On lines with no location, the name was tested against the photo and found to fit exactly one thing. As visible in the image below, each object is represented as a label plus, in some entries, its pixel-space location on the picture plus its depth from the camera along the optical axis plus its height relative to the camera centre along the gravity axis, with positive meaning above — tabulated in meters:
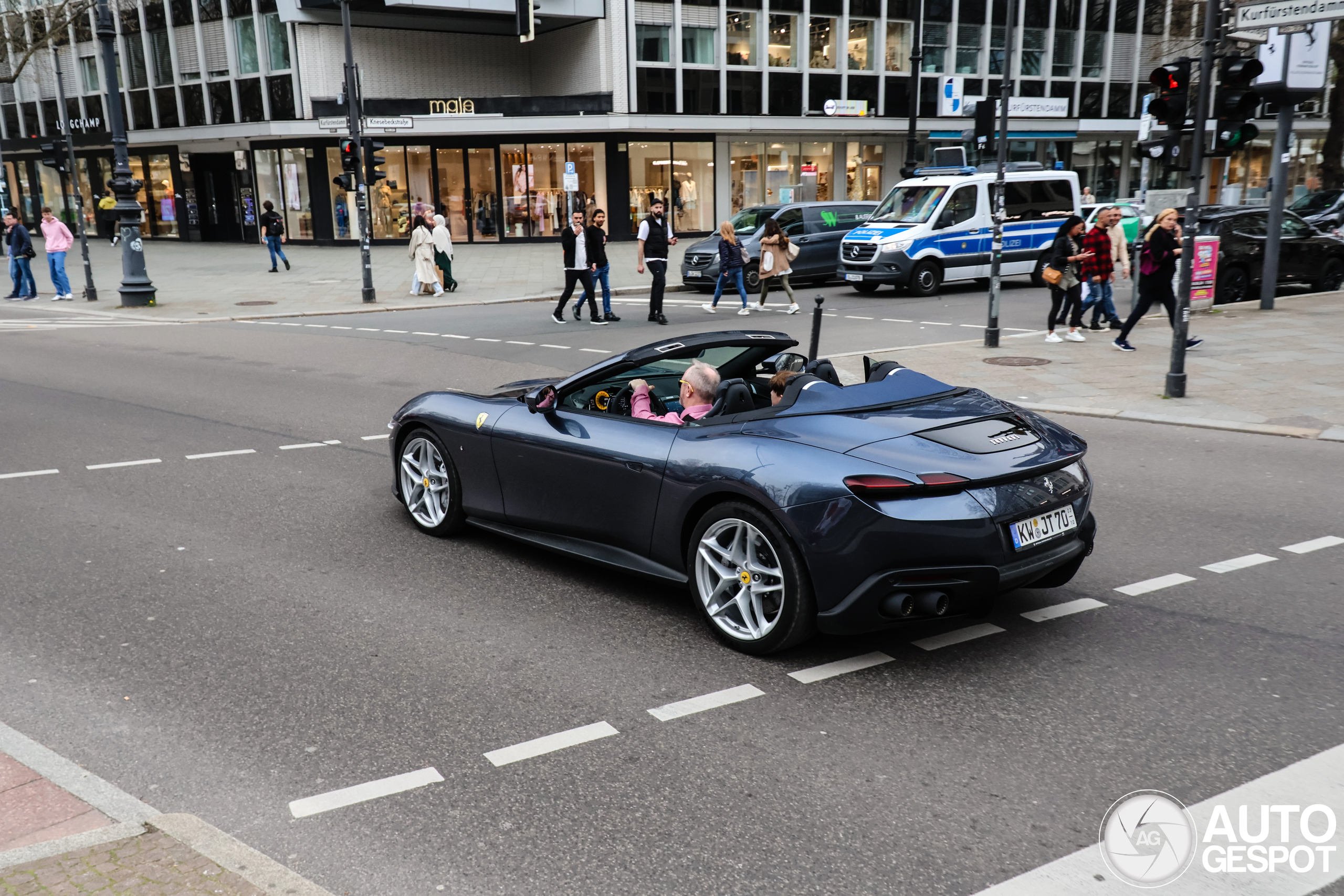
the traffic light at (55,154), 24.75 +0.77
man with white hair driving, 5.50 -1.04
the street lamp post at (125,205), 20.78 -0.31
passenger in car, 5.55 -1.01
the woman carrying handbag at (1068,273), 15.02 -1.34
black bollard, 7.95 -1.11
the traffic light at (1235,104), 9.92 +0.57
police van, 21.45 -1.08
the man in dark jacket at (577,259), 18.44 -1.28
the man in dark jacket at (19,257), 24.02 -1.41
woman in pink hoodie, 23.97 -1.23
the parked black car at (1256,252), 18.89 -1.47
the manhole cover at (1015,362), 13.27 -2.22
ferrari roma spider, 4.48 -1.35
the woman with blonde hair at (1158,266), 13.63 -1.18
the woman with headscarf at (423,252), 23.44 -1.42
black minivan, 23.62 -1.26
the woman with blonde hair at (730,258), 19.80 -1.40
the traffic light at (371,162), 22.09 +0.43
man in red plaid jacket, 15.22 -1.27
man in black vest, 18.22 -1.14
